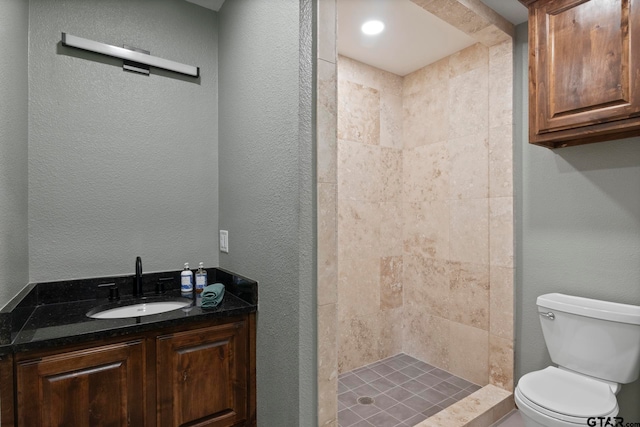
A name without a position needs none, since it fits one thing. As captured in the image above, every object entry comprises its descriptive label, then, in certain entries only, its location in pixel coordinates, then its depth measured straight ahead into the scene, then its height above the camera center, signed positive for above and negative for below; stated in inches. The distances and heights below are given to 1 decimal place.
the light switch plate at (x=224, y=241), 82.8 -6.2
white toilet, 59.9 -30.8
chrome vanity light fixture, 69.4 +36.5
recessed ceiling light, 91.2 +53.0
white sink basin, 67.4 -19.7
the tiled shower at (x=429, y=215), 93.1 +0.3
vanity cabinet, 50.2 -28.1
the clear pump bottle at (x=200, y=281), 80.0 -15.5
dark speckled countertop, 50.9 -18.1
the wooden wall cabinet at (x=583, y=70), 61.6 +29.2
